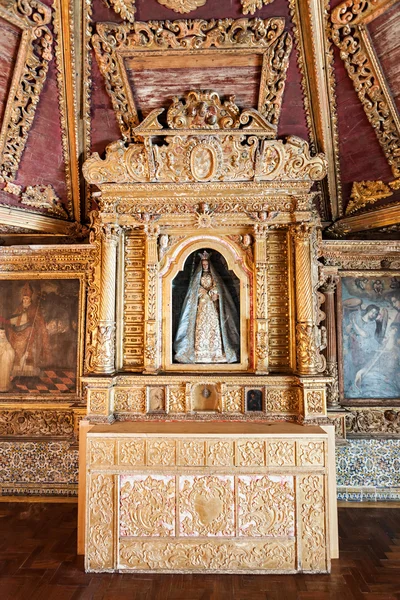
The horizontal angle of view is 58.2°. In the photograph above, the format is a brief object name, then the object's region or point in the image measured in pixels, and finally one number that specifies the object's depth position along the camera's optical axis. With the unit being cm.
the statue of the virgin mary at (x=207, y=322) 475
